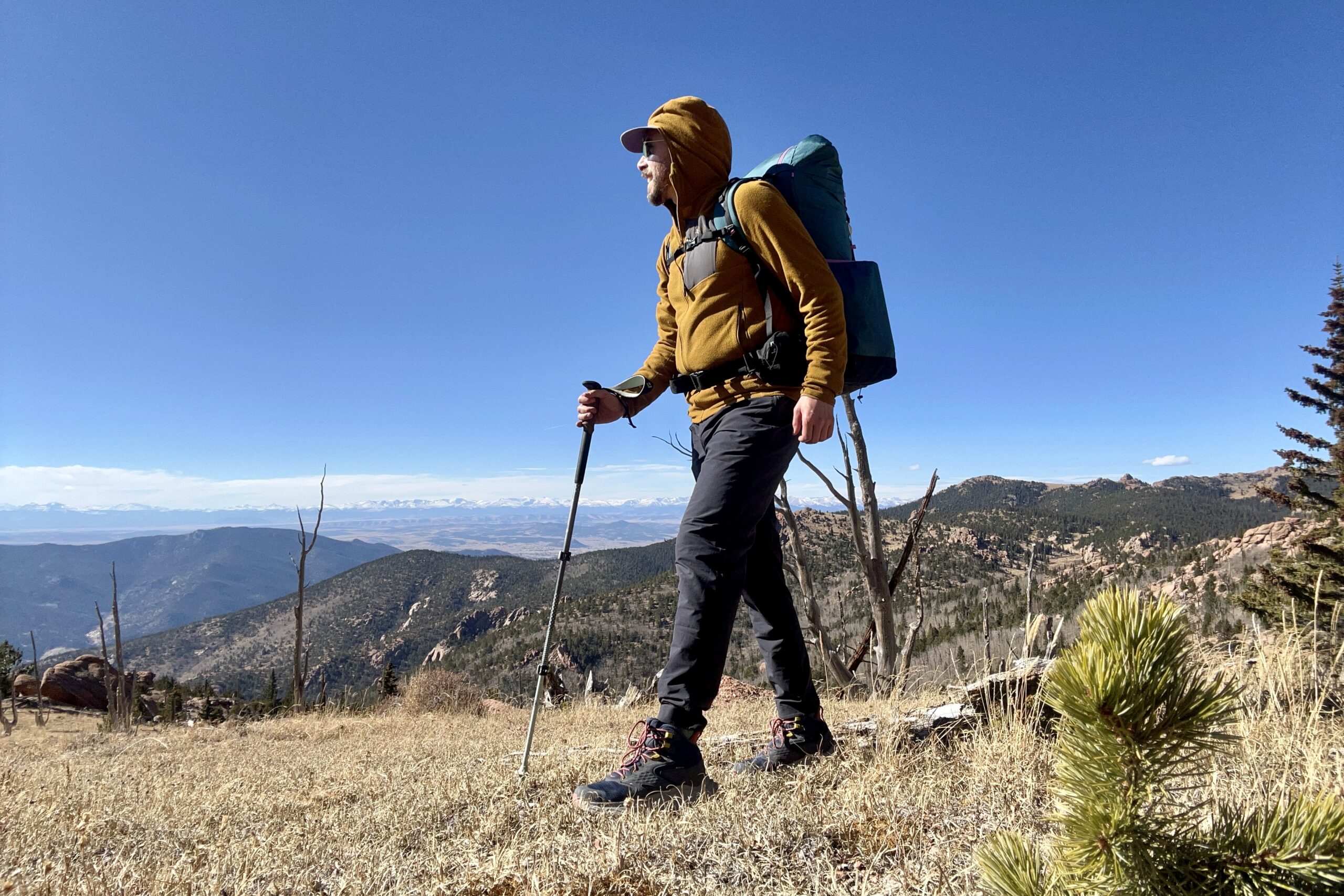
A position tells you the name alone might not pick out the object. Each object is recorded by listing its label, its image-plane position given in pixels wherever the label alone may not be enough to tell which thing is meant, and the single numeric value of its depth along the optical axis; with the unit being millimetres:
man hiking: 2174
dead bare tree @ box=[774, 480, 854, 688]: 7949
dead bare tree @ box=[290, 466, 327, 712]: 16797
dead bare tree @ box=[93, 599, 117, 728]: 20225
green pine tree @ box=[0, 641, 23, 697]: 35156
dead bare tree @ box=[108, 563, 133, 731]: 18578
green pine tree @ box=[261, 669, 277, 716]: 24234
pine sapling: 680
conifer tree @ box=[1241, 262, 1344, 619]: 22234
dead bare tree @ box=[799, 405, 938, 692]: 7355
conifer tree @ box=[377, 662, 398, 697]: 23812
